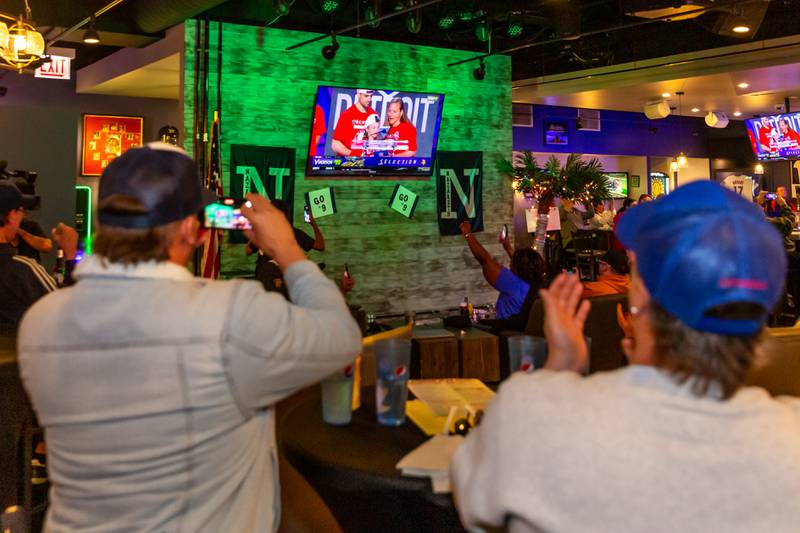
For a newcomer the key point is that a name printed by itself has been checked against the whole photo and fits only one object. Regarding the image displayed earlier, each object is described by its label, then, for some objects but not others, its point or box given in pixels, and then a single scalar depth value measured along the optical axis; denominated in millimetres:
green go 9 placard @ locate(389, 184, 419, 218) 7973
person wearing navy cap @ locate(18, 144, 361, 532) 1222
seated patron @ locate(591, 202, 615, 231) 13445
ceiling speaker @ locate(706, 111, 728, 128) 13797
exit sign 8359
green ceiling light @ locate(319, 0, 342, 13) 7008
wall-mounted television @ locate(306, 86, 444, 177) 7367
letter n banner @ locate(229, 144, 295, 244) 6945
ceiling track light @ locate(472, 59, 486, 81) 8344
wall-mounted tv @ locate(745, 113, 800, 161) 13070
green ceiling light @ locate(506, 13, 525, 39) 8516
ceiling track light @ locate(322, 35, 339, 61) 7223
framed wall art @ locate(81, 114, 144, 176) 10277
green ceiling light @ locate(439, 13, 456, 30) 7922
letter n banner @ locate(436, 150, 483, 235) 8258
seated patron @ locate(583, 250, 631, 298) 4570
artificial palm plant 8055
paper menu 1907
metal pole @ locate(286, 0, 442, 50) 6105
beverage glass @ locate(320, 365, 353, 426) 1798
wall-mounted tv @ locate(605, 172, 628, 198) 15727
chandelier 5734
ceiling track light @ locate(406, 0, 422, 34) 7188
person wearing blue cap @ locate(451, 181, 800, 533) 962
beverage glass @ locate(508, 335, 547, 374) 1771
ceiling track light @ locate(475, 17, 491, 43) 7840
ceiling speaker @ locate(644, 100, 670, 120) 12618
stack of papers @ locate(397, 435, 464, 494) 1408
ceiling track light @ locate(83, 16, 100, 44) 6180
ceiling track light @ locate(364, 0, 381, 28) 6805
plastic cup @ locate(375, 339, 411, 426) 1779
